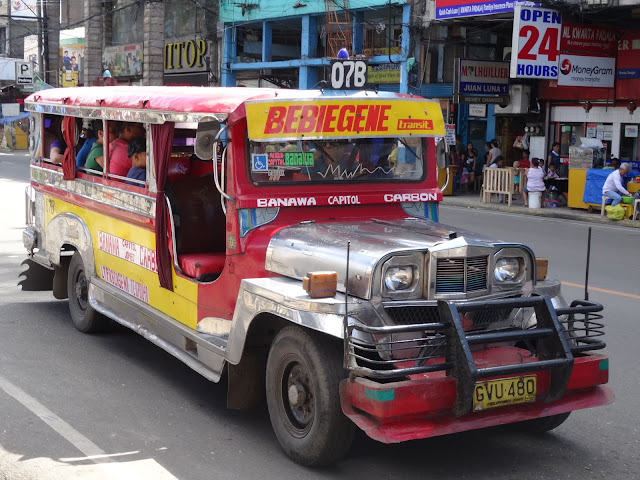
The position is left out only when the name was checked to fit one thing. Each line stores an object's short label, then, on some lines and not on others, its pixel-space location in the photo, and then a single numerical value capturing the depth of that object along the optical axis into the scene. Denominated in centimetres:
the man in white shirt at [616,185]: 1879
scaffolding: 2586
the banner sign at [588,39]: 2036
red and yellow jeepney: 461
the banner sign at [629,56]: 2138
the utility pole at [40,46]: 4353
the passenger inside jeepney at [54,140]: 856
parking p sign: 4821
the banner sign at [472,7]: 2031
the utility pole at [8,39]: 5644
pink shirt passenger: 733
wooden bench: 2184
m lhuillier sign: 2234
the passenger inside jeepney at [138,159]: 692
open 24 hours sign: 1892
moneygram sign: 2038
